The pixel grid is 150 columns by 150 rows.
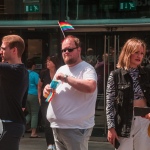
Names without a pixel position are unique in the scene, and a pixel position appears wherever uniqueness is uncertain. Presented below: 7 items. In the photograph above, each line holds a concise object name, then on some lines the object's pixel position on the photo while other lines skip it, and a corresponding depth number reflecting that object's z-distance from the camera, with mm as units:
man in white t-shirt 8069
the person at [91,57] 17751
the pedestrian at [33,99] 17472
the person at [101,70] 17457
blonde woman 8193
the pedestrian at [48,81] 14626
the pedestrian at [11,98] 7636
